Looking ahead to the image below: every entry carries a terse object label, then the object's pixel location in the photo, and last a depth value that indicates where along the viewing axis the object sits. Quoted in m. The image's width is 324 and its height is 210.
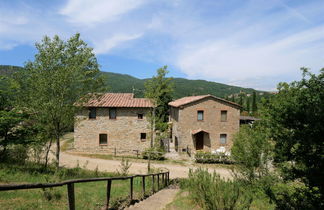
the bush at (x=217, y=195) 5.25
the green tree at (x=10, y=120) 9.52
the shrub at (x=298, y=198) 7.41
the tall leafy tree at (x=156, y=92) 15.52
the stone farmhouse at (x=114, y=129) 22.08
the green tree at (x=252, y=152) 9.66
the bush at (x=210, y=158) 19.67
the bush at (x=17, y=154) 11.13
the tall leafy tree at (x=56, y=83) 10.07
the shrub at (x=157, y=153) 19.23
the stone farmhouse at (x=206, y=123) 23.42
